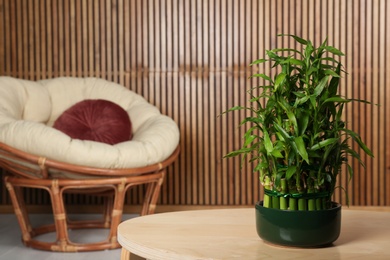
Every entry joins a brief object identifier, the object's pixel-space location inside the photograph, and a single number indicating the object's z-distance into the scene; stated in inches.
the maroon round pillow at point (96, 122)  148.9
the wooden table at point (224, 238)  68.7
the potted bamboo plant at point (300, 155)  71.7
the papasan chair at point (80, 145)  127.1
